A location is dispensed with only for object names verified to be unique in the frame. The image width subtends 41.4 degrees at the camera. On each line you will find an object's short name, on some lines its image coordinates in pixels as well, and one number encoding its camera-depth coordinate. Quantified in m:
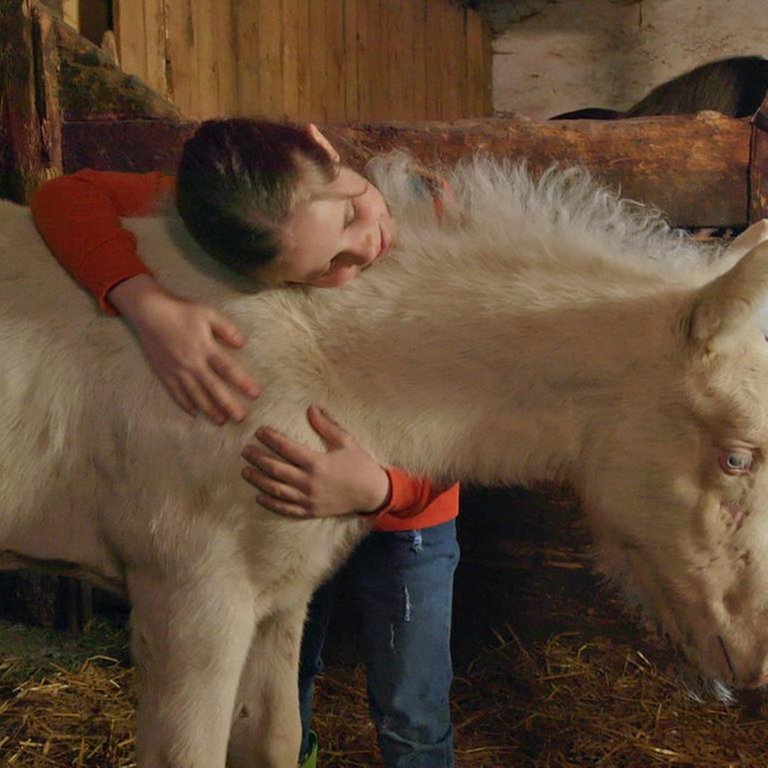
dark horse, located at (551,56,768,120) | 5.07
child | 1.85
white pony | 1.89
